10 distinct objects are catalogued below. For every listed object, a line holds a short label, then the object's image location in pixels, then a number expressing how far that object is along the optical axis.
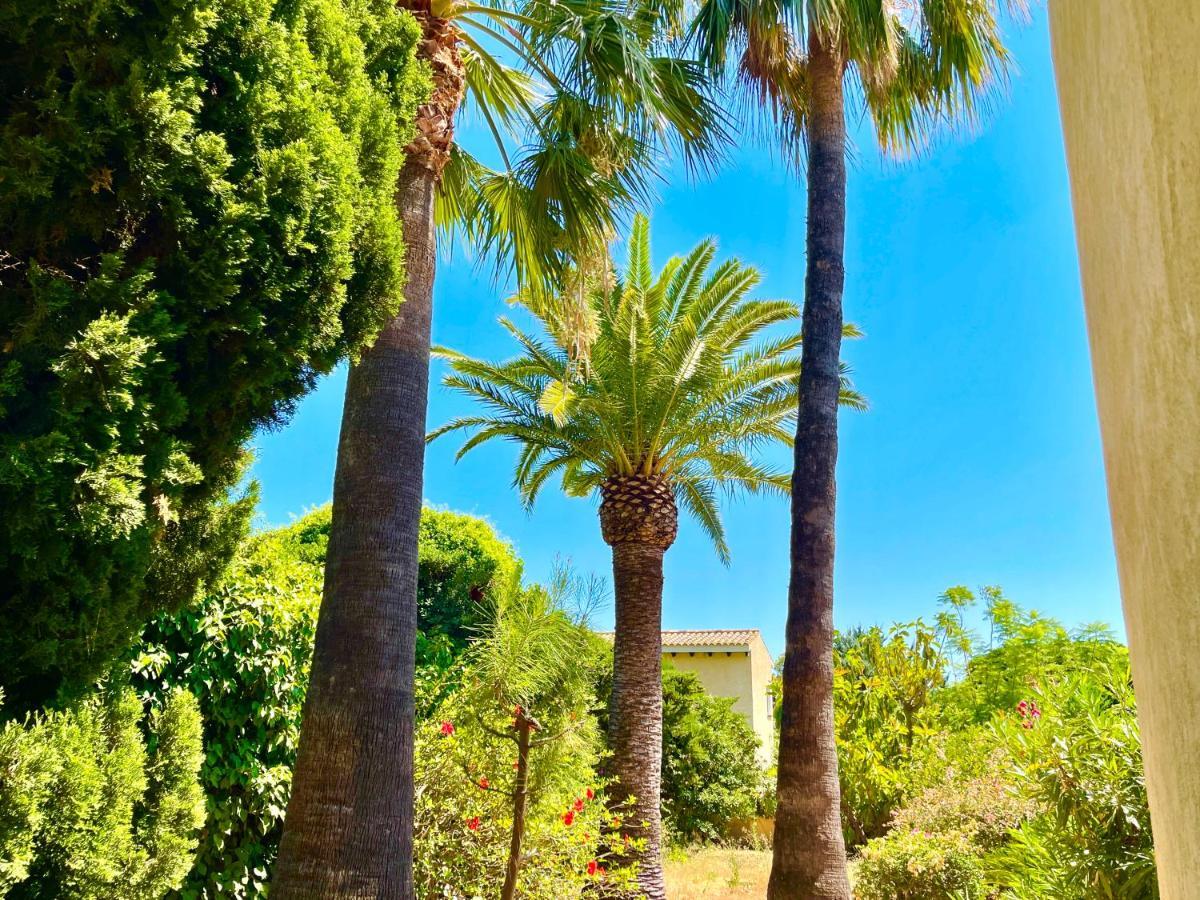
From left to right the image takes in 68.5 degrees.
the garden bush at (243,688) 5.82
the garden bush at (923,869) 8.88
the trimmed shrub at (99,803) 3.10
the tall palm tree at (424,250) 4.59
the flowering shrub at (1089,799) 4.89
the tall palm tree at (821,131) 7.53
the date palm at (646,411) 11.38
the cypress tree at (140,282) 3.10
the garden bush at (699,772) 17.97
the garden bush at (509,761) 6.39
